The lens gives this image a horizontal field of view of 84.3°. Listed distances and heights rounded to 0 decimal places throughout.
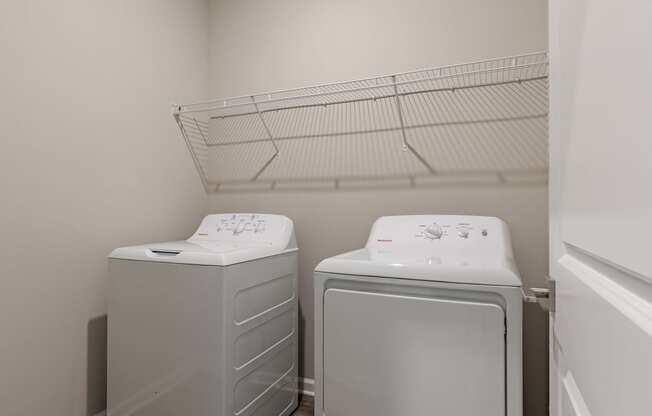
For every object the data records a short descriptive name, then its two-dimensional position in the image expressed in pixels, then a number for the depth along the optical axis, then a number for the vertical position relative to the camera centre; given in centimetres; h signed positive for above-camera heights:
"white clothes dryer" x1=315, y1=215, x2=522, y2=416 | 111 -42
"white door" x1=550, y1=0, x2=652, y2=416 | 29 +1
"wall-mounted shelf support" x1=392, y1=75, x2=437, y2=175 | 194 +35
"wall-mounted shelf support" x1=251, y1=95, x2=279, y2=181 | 230 +43
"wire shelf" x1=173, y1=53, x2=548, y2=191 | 178 +45
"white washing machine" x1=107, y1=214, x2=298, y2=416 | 146 -53
